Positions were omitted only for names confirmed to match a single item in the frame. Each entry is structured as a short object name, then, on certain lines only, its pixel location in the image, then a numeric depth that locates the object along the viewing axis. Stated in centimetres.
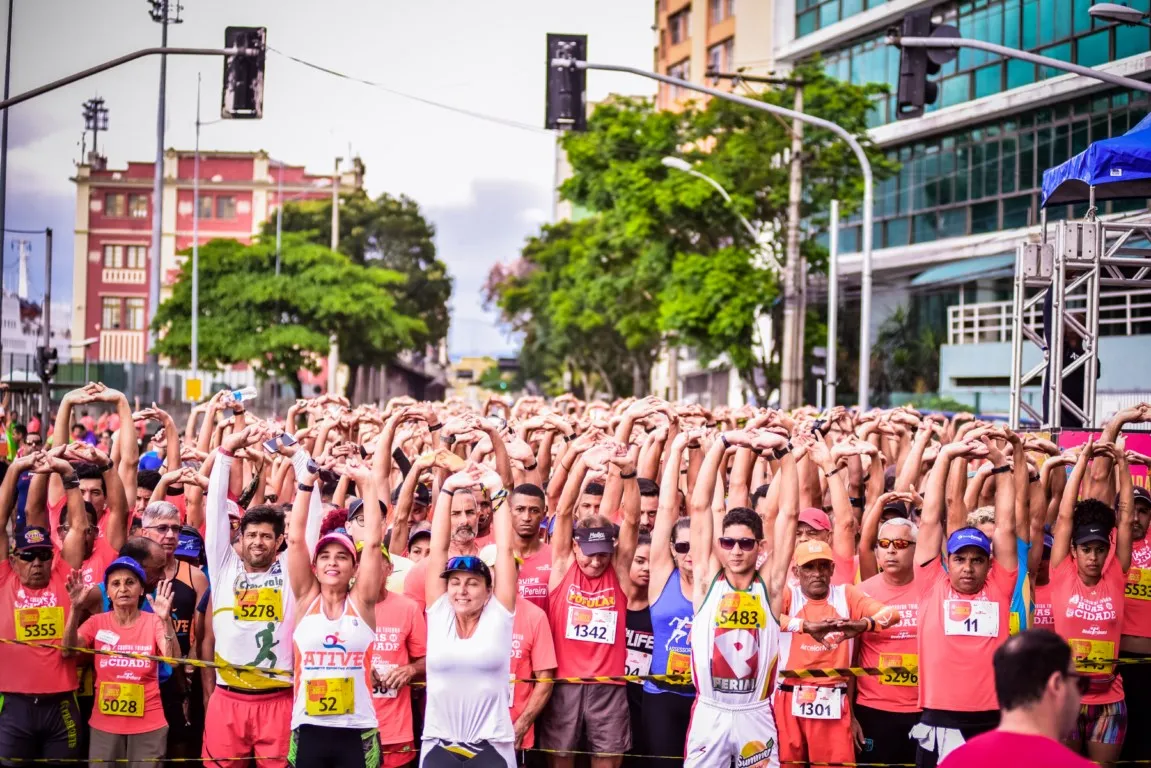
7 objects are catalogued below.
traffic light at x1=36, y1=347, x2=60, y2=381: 2120
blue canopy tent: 1295
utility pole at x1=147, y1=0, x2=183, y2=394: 4356
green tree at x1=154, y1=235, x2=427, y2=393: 4747
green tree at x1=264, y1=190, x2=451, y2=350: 6538
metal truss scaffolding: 1412
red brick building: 7850
